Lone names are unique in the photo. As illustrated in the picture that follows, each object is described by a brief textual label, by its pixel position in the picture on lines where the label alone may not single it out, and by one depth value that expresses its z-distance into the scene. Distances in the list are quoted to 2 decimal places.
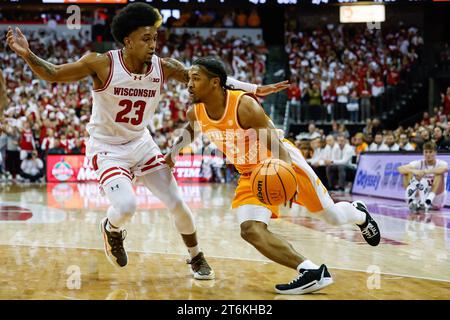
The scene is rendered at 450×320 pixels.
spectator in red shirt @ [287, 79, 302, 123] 21.28
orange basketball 4.61
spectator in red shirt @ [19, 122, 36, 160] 19.30
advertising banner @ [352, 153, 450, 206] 13.40
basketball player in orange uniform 4.86
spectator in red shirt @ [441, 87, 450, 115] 18.72
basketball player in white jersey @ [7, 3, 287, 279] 5.38
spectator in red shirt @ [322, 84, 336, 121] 21.06
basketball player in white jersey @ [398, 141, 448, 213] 11.34
